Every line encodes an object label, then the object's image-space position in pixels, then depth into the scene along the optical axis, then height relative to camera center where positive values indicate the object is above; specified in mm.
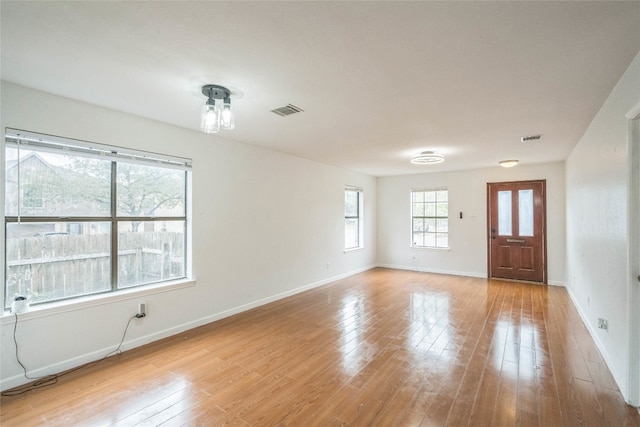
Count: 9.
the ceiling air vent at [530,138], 3898 +1042
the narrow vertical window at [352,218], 6902 -39
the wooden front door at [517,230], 6004 -286
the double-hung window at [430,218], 7027 -42
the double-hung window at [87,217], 2535 -6
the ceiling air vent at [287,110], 2910 +1061
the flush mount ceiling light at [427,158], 4941 +990
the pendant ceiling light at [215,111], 2451 +880
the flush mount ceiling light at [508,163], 5555 +1002
